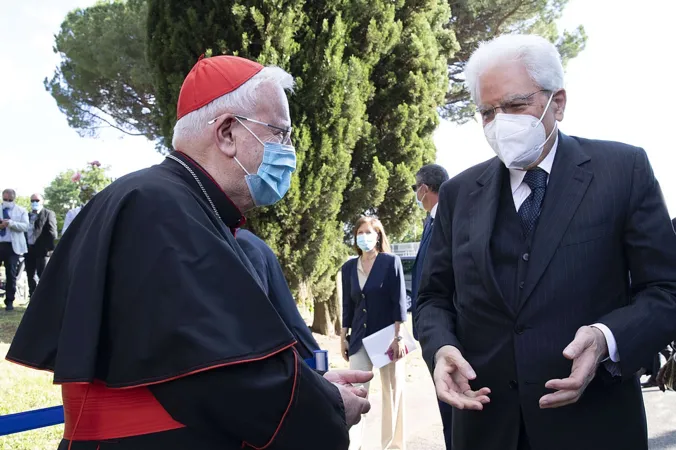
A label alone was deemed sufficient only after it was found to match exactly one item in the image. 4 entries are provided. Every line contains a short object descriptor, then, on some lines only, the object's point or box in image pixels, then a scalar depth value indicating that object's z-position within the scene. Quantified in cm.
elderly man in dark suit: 199
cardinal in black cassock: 160
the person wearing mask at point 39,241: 1206
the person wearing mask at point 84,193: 950
